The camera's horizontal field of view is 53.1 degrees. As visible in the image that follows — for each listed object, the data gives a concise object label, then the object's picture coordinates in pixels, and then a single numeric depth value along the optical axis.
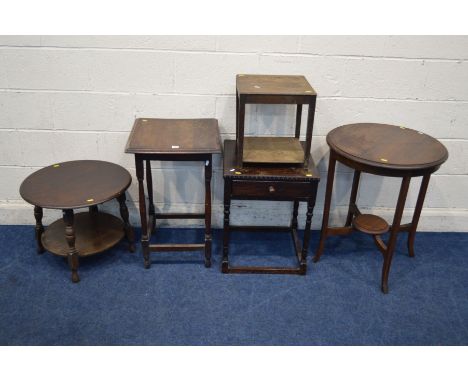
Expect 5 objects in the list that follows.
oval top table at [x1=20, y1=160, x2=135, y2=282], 2.57
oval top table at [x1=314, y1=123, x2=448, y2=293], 2.37
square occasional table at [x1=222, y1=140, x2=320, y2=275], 2.50
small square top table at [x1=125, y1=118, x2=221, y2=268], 2.43
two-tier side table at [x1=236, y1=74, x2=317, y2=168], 2.36
